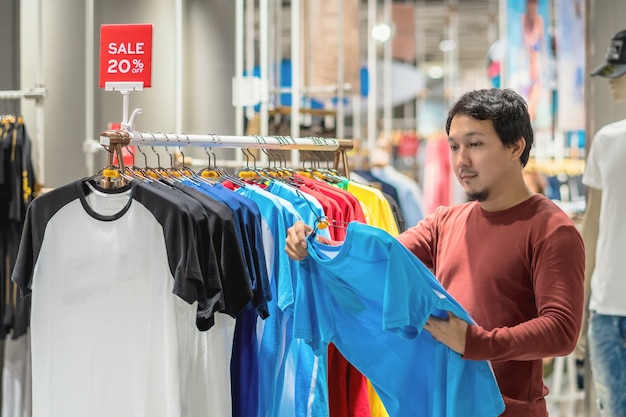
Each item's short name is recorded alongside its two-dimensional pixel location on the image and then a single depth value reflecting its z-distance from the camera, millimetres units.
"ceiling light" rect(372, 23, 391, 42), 10047
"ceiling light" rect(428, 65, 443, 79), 21906
